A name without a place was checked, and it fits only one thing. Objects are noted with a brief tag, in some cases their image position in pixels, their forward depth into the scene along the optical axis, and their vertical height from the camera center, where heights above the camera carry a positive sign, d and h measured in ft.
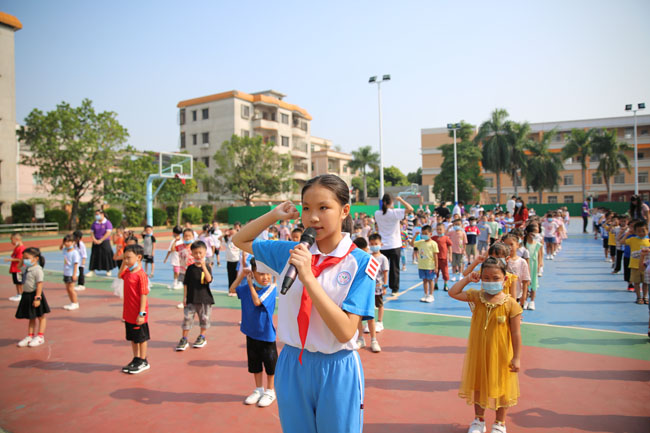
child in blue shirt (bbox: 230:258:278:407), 13.91 -4.26
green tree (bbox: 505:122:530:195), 140.67 +24.85
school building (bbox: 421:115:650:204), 168.96 +18.52
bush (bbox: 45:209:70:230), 98.68 +0.52
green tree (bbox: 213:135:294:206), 129.59 +15.99
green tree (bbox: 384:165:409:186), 246.68 +22.42
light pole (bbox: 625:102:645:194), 83.83 +21.51
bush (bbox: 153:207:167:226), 118.62 +0.07
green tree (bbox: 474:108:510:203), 141.08 +24.45
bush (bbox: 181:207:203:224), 129.59 +0.57
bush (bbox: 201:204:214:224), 137.28 +1.18
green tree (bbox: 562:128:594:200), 144.97 +23.39
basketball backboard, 84.63 +11.75
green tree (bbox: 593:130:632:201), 140.67 +19.71
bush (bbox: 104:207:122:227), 105.60 +0.79
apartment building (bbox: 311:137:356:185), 192.44 +27.61
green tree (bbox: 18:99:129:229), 90.74 +16.91
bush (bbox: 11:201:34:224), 96.27 +1.59
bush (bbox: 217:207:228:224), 138.81 +0.39
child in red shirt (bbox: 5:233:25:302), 26.63 -2.60
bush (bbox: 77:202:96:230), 102.37 +1.15
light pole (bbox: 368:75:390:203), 75.92 +24.34
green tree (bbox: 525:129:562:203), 148.25 +16.40
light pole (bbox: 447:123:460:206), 101.39 +22.07
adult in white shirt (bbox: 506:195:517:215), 60.60 +0.93
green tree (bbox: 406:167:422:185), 261.36 +22.93
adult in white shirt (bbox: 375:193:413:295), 24.40 -1.09
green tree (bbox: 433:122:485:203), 145.79 +16.07
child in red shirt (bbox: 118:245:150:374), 16.35 -3.90
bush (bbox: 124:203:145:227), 110.83 +1.01
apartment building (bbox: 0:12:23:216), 90.94 +19.36
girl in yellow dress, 11.05 -3.93
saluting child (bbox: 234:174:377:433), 6.07 -1.84
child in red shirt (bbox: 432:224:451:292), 30.30 -2.72
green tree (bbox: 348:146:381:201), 196.24 +26.85
